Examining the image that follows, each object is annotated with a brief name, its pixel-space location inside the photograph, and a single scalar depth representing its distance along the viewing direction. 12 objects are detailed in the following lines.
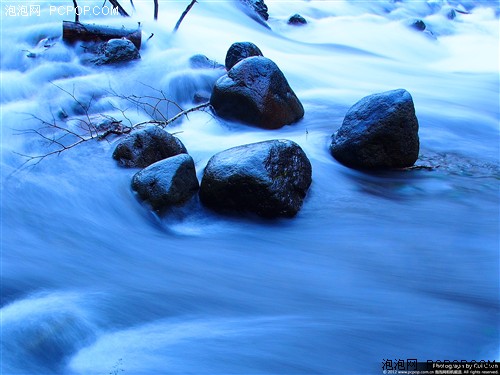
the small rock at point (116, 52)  6.14
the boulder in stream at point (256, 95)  4.52
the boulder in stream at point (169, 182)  3.37
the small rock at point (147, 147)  3.85
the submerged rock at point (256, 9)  9.85
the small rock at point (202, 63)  6.21
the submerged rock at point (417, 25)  12.09
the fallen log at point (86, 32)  6.35
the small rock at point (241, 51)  5.78
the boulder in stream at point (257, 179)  3.18
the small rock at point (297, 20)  10.84
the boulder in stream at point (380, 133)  3.73
